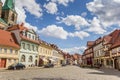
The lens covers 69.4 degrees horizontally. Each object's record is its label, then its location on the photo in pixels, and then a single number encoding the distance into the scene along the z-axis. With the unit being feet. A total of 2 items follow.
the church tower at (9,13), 142.85
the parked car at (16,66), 56.29
